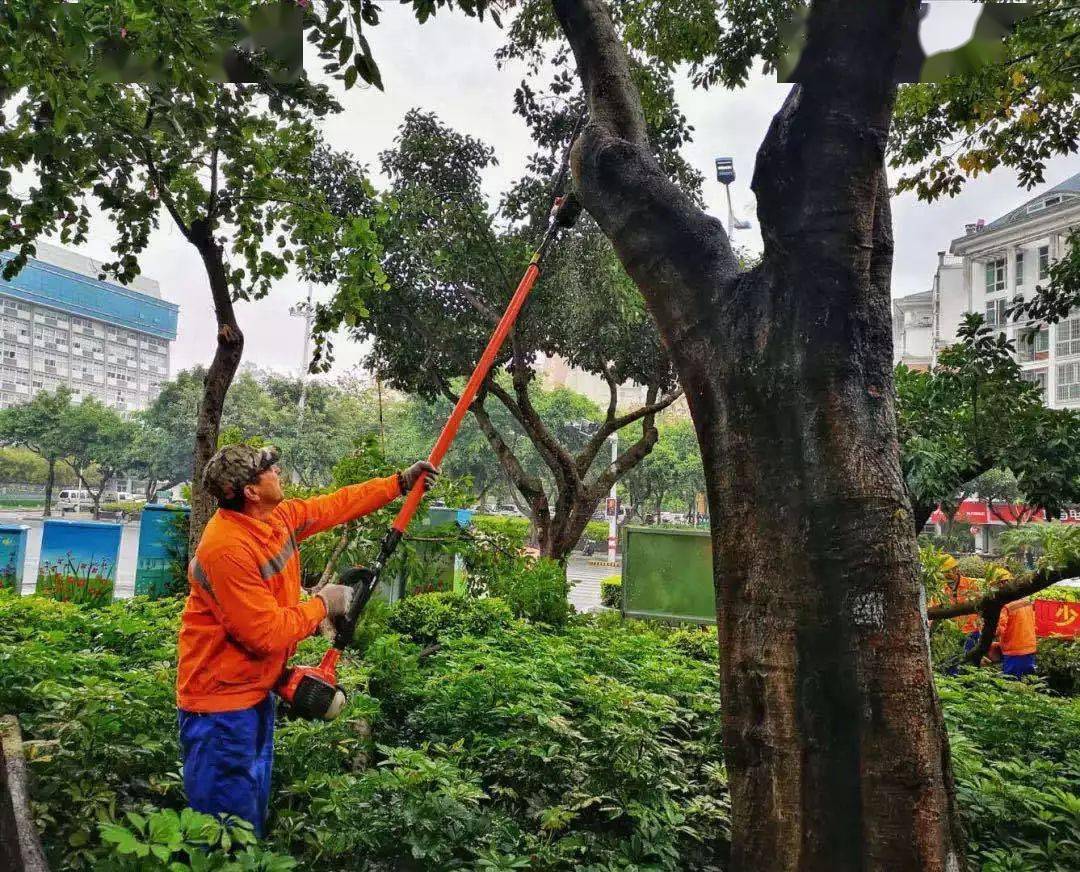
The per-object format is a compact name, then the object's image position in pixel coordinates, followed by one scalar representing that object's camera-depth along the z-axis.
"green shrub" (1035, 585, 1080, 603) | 13.27
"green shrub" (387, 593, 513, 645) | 7.14
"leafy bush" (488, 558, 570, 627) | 8.33
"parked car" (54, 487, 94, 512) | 42.14
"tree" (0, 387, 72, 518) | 30.64
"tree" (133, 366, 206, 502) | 31.00
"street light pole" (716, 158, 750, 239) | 14.15
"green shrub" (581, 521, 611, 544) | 42.65
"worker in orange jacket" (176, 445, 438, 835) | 2.58
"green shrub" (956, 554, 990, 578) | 17.42
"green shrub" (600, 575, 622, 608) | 16.28
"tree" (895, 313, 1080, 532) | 5.21
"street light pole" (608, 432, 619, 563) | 32.18
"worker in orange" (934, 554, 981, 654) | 7.36
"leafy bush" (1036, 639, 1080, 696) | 8.41
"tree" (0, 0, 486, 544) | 2.98
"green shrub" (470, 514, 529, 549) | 7.37
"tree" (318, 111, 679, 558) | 11.58
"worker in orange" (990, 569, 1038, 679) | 7.54
